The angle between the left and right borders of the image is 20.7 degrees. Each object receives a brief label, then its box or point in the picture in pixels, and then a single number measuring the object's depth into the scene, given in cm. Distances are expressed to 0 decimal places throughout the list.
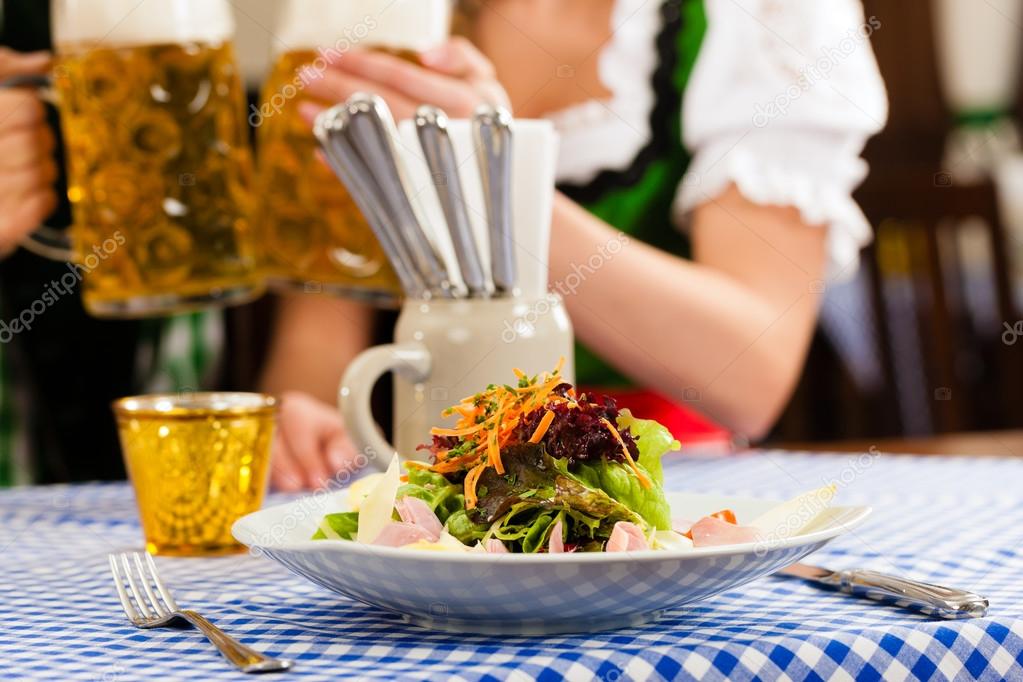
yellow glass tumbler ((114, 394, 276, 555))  130
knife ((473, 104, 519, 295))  131
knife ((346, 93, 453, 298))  132
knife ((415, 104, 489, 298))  131
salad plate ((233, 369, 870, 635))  110
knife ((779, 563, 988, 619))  114
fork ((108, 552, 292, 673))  109
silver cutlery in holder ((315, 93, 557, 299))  132
